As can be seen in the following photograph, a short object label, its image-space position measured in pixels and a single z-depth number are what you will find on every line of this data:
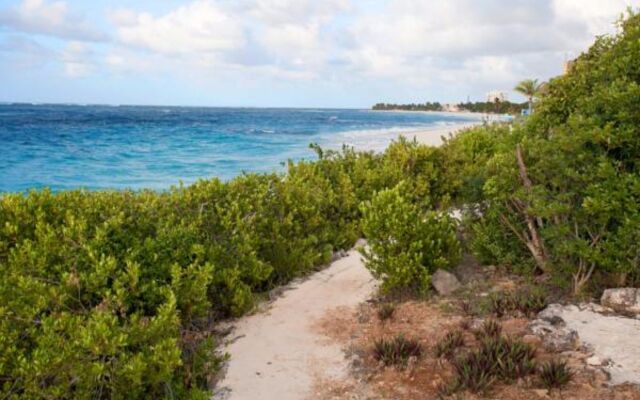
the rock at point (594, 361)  4.92
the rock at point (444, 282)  7.15
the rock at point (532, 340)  5.42
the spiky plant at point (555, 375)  4.55
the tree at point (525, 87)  44.14
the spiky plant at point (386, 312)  6.39
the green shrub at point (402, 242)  6.95
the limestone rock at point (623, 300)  5.97
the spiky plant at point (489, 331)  5.54
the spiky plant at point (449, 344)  5.25
